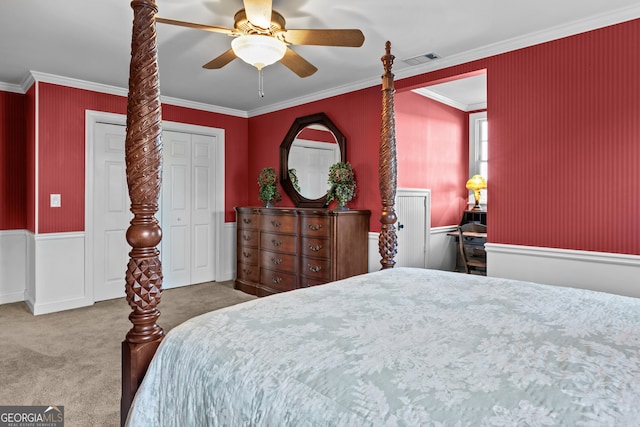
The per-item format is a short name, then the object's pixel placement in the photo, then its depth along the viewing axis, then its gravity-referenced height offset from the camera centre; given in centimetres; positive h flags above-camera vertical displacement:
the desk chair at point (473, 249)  439 -45
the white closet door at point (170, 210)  448 -1
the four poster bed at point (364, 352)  86 -41
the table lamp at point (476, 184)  505 +34
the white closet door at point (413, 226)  425 -19
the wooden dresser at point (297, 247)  392 -41
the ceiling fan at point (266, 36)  221 +105
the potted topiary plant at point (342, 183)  414 +29
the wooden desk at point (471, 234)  447 -29
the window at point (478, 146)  526 +88
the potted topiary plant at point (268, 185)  500 +32
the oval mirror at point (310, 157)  453 +66
